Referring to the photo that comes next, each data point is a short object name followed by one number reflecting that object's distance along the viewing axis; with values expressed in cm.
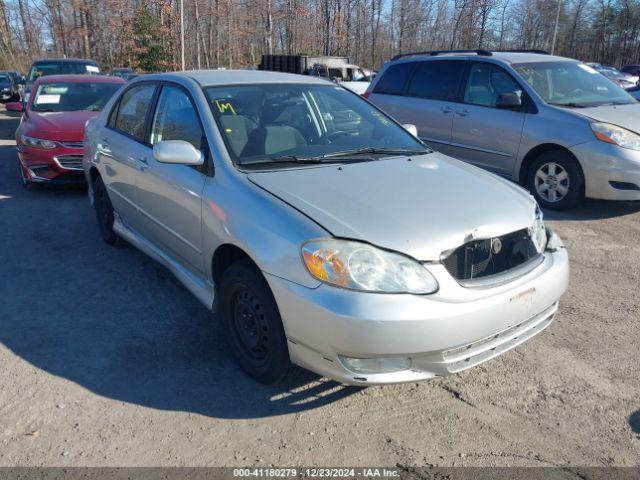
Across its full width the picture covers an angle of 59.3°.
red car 728
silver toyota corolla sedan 262
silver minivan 618
